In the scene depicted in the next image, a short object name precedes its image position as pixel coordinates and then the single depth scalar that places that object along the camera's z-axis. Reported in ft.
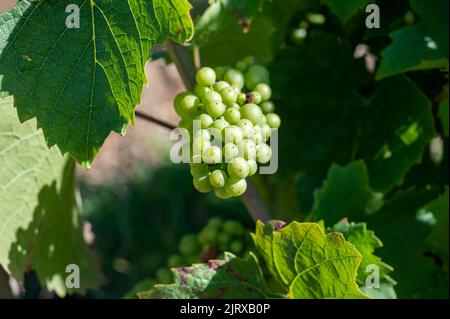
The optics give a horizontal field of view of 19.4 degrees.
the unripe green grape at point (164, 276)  3.43
